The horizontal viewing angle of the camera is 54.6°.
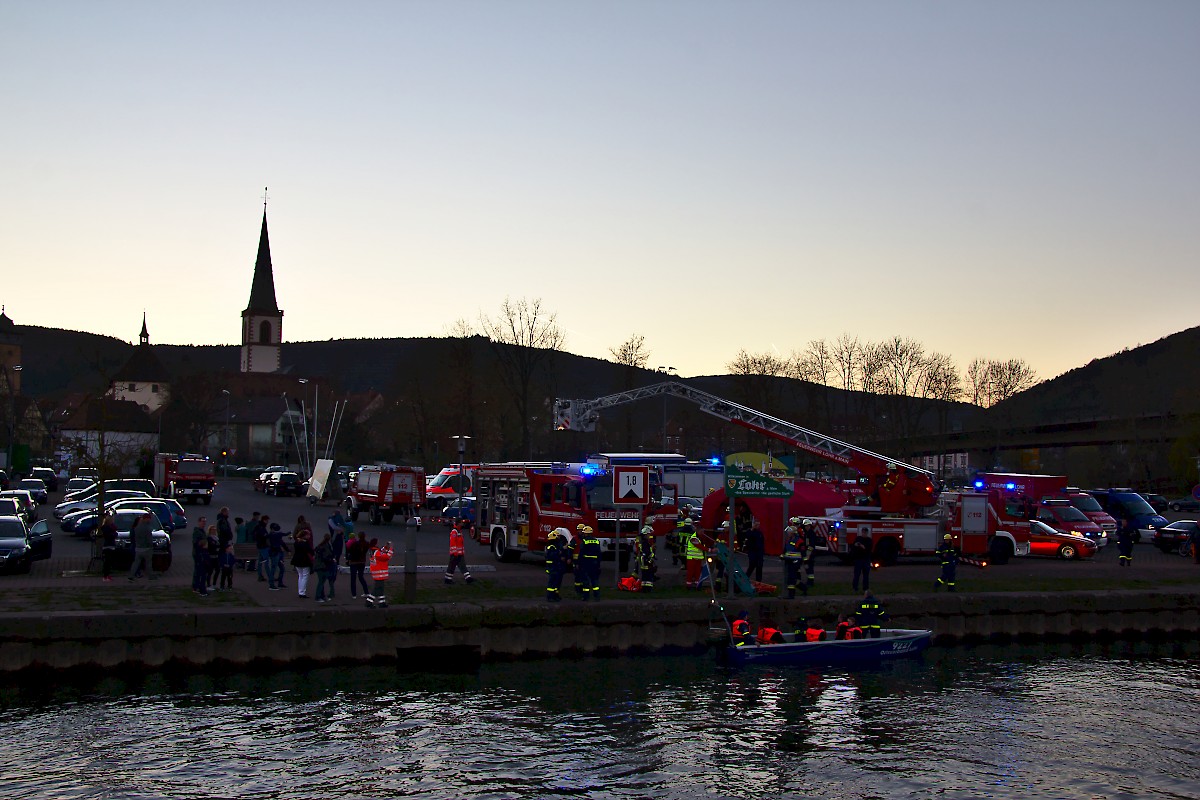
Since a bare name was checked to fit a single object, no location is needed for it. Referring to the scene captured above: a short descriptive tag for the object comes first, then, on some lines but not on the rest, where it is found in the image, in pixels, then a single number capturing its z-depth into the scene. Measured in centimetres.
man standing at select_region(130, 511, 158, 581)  2983
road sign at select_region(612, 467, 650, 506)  2816
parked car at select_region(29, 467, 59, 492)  8925
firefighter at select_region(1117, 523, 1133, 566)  4016
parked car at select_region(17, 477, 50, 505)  7025
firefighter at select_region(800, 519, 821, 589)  3059
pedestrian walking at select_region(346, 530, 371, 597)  2722
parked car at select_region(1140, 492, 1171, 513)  7967
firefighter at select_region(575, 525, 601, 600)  2856
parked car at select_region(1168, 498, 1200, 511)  8094
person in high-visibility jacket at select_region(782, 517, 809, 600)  2950
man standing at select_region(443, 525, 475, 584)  3017
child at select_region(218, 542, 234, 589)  2850
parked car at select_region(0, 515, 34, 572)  3072
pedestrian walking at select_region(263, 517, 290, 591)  2848
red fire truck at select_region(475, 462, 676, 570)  3403
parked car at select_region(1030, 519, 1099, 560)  4194
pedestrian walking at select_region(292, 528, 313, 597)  2691
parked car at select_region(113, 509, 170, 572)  3161
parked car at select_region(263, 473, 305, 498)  8006
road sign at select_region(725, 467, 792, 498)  2984
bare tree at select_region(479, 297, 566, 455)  9844
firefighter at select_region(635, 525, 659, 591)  3011
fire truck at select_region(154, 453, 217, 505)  6750
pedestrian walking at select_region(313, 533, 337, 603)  2630
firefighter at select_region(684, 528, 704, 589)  3052
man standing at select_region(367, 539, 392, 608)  2639
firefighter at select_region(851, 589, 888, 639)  2733
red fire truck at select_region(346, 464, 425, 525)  5338
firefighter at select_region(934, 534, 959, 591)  3139
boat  2652
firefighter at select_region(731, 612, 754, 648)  2656
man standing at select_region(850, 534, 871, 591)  2992
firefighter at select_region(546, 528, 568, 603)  2830
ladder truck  3825
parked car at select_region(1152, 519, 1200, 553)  4725
